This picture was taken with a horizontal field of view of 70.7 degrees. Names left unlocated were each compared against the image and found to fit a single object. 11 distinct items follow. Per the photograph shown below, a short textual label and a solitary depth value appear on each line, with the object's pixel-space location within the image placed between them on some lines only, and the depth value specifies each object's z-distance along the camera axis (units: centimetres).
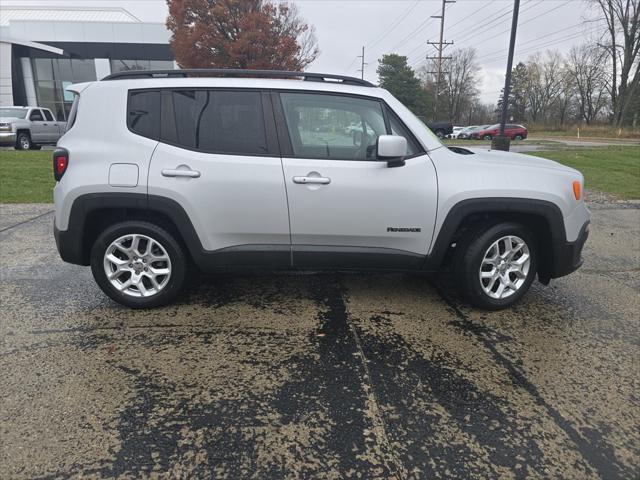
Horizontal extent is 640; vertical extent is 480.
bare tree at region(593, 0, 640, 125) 4722
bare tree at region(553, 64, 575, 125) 6888
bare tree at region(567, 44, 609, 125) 6141
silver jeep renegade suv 341
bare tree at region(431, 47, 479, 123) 8150
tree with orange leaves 2450
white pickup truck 1692
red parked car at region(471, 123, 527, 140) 3675
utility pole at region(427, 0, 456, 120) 4725
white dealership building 3447
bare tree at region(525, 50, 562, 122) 7369
